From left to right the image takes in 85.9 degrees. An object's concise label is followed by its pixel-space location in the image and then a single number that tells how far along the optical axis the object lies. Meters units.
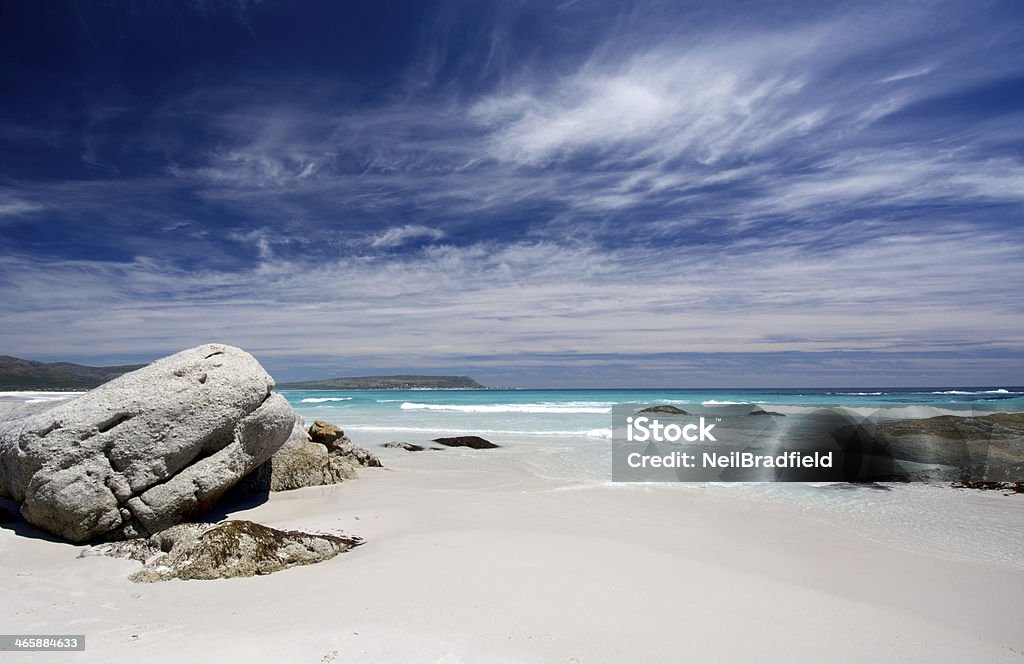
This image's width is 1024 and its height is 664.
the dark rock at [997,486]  9.70
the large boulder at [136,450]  5.58
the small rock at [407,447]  16.24
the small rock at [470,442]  17.12
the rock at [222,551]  4.79
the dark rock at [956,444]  10.55
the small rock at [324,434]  10.61
